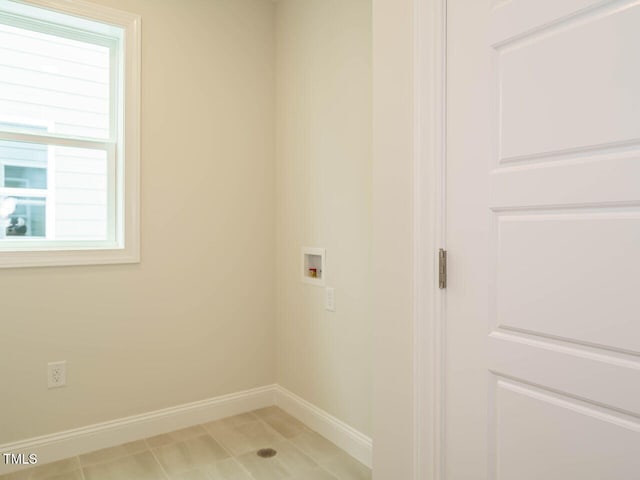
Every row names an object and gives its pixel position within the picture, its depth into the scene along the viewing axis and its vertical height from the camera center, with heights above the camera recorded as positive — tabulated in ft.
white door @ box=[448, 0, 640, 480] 3.27 -0.01
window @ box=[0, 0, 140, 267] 7.29 +1.88
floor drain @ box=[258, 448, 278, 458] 7.38 -3.81
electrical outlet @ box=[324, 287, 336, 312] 7.99 -1.18
